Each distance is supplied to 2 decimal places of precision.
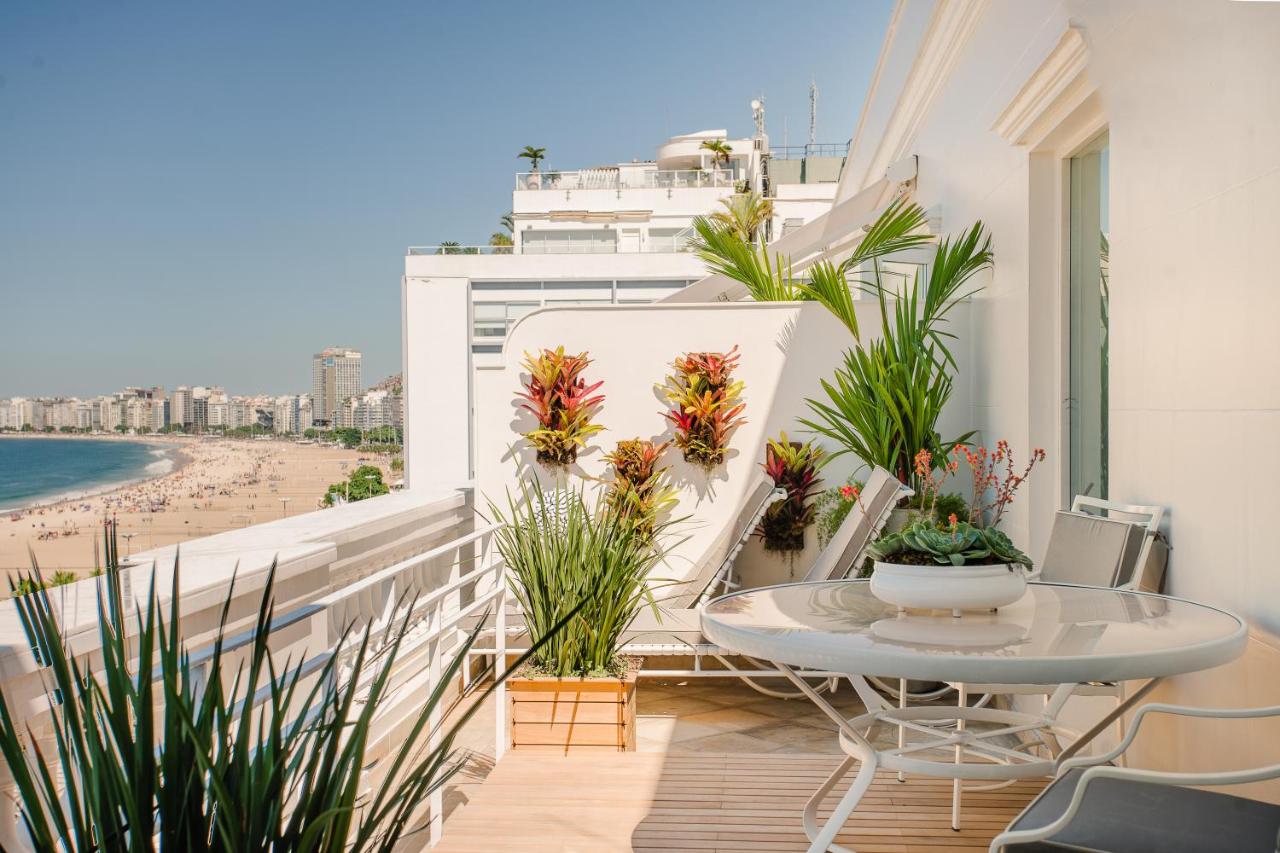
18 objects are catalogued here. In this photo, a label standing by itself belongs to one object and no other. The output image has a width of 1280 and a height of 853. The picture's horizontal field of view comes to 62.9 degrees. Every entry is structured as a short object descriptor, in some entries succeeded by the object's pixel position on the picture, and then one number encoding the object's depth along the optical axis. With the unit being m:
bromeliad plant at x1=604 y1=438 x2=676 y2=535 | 5.61
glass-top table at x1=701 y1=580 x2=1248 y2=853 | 1.88
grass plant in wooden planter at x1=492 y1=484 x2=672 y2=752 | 3.56
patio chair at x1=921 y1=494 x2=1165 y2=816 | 2.76
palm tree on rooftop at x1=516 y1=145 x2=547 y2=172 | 49.47
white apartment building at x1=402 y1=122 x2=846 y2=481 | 19.97
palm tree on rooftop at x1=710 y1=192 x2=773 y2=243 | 33.50
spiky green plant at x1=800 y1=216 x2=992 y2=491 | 4.75
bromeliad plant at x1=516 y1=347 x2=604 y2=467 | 5.67
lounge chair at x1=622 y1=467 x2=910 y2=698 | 4.32
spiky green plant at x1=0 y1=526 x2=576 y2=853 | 1.18
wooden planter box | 3.55
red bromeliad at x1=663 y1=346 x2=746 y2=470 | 5.62
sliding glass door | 3.66
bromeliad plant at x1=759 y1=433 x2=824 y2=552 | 5.51
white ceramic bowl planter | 2.21
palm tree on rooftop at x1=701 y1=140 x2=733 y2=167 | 42.53
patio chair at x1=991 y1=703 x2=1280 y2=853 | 1.59
